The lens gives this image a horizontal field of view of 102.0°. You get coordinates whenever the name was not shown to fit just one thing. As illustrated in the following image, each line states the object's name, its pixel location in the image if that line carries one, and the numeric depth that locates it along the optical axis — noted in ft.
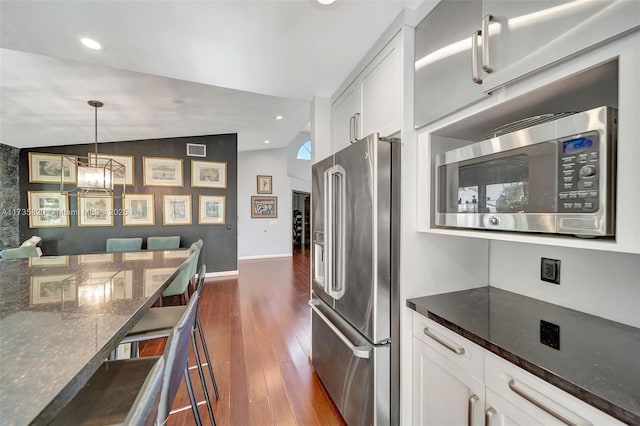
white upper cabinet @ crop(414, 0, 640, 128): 2.31
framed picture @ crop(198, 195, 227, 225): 18.06
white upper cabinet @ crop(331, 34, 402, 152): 4.58
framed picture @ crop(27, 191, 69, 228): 16.04
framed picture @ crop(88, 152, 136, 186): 16.29
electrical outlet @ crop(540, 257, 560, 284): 4.05
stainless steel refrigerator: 4.39
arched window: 27.53
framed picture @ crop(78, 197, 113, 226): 16.29
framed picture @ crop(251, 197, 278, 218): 25.35
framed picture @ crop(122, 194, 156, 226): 16.70
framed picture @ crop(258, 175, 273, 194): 25.38
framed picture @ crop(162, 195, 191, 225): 17.33
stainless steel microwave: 2.36
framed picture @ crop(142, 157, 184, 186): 16.96
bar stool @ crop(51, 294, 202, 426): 2.62
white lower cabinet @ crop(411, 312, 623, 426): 2.43
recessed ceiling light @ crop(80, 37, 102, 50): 5.55
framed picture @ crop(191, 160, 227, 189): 17.84
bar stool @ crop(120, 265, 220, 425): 4.70
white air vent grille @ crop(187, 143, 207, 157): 17.79
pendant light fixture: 10.39
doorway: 33.47
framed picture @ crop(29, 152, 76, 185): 16.10
